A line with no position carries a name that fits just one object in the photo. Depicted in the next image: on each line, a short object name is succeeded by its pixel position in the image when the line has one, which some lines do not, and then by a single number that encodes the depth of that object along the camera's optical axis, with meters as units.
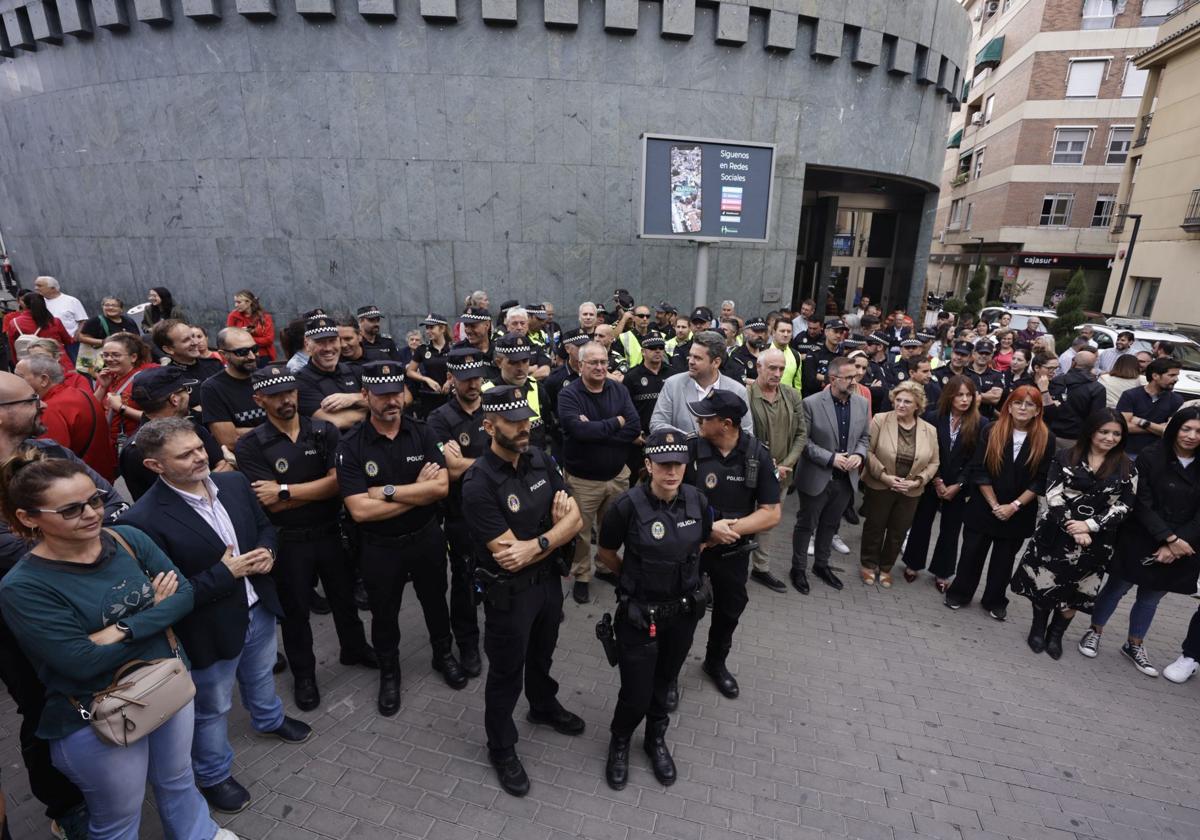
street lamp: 21.64
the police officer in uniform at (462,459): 4.24
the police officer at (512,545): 3.09
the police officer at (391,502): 3.61
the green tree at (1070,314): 15.73
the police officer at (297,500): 3.57
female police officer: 3.14
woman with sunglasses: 2.20
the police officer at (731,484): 3.74
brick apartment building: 26.53
